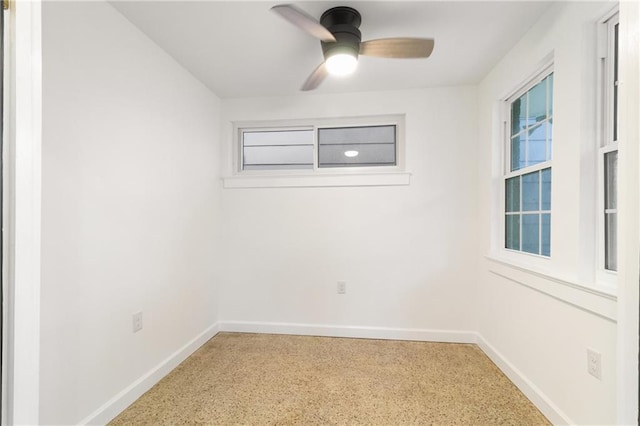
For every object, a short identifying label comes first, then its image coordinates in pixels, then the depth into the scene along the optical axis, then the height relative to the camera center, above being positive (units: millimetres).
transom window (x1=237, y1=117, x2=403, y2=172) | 2902 +711
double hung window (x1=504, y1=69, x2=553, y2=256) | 1854 +321
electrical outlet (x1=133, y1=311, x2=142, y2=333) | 1824 -694
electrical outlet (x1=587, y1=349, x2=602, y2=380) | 1331 -705
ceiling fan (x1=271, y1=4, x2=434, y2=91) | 1629 +989
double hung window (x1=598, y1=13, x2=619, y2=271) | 1392 +322
